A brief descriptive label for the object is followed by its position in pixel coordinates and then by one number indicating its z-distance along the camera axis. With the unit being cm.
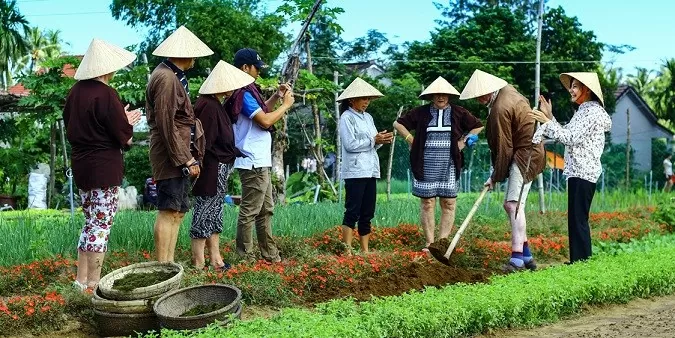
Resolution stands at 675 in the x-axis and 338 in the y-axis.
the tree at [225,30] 2777
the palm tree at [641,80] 5331
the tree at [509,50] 3369
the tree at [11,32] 2831
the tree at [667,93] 4538
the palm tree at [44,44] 5206
